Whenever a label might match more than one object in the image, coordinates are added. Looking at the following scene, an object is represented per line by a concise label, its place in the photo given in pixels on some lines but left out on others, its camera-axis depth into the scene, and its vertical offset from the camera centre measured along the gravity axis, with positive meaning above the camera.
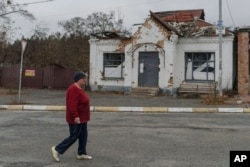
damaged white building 24.34 +1.49
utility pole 20.67 +2.34
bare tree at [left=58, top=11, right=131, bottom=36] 44.12 +6.26
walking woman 7.38 -0.70
